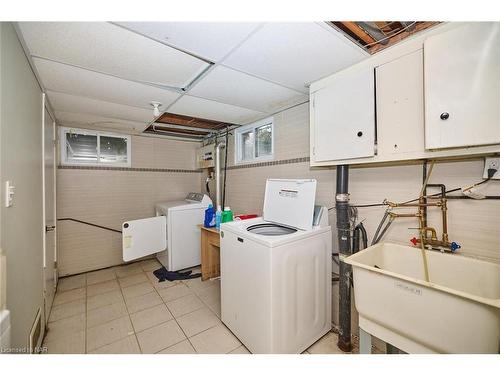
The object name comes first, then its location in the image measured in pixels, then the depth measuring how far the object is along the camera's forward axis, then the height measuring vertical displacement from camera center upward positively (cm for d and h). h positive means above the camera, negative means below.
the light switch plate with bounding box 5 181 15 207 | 101 -3
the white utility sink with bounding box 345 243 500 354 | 82 -54
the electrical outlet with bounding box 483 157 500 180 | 112 +10
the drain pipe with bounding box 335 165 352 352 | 166 -51
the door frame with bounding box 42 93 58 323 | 184 +20
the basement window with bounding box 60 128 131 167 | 304 +61
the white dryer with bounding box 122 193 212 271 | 286 -70
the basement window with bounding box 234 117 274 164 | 269 +63
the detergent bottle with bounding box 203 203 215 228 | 282 -44
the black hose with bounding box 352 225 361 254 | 171 -42
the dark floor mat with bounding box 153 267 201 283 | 293 -127
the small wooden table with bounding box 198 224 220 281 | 289 -97
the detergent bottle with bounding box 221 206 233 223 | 251 -35
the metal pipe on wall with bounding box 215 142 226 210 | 324 +31
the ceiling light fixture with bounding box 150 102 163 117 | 223 +87
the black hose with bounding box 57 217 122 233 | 302 -56
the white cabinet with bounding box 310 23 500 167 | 98 +49
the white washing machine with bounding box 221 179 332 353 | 147 -68
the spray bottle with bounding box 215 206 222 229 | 260 -39
